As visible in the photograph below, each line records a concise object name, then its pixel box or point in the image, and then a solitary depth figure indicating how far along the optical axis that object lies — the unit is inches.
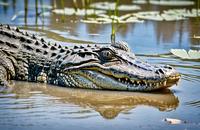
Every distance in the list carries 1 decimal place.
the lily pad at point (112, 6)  513.5
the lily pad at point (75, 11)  467.8
